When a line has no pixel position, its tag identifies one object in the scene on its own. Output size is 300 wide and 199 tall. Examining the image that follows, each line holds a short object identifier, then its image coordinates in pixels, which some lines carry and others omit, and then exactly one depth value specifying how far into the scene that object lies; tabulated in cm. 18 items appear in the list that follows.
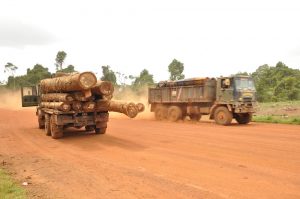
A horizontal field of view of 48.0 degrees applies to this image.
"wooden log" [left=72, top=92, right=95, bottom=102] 1243
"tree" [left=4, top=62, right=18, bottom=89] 9319
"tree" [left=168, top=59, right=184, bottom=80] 5620
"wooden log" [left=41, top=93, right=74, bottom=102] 1238
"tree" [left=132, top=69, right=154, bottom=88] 5794
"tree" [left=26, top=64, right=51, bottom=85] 6501
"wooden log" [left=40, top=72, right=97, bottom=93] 1162
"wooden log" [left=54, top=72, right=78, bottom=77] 1449
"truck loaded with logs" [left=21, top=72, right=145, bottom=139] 1203
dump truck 1900
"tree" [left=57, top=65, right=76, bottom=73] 6395
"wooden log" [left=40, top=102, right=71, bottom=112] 1224
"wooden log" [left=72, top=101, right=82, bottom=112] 1255
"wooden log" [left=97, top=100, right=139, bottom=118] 1244
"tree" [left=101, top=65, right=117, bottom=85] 6208
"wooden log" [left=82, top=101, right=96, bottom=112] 1269
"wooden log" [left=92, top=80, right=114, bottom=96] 1239
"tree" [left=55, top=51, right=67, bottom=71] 6750
